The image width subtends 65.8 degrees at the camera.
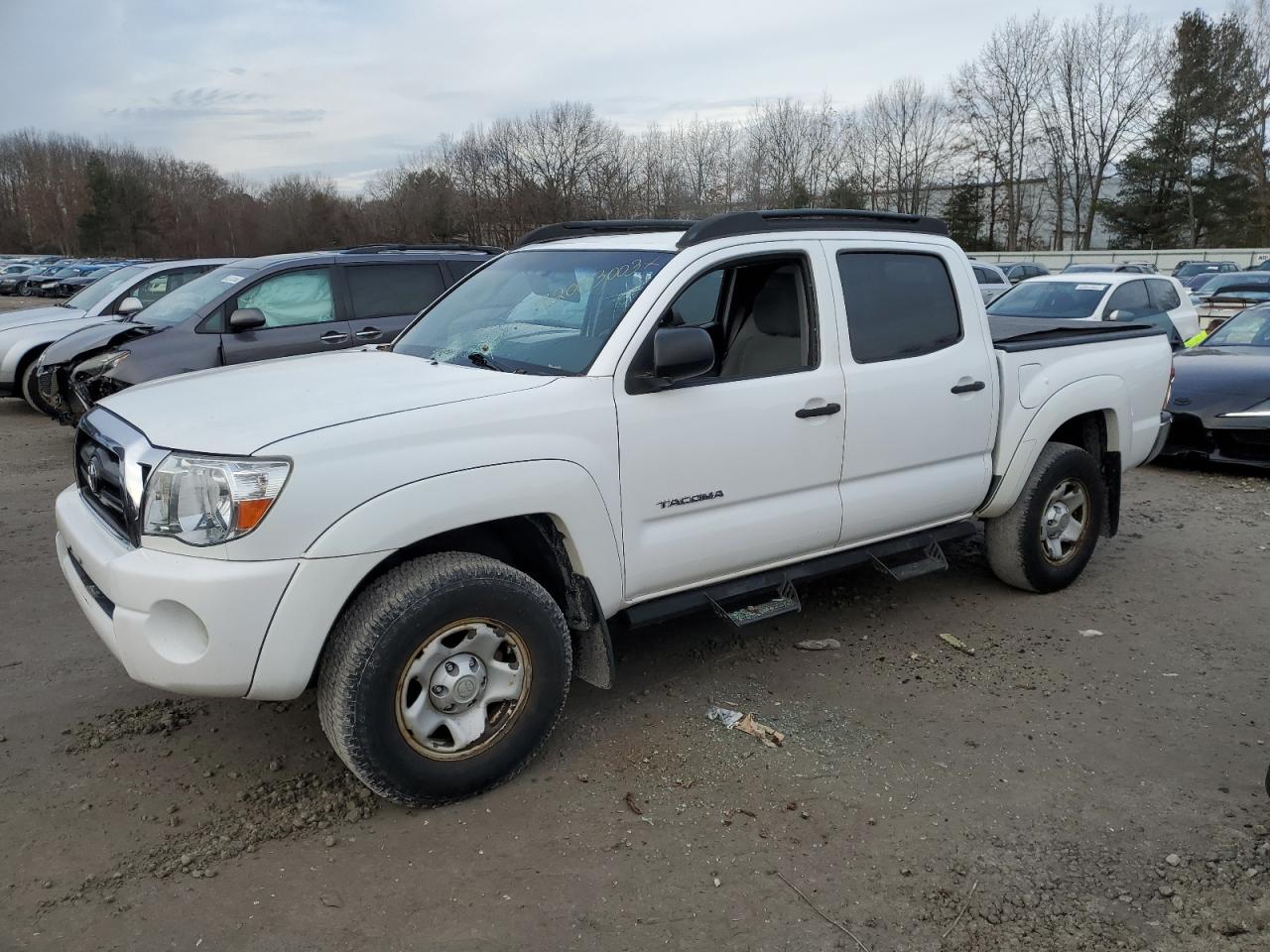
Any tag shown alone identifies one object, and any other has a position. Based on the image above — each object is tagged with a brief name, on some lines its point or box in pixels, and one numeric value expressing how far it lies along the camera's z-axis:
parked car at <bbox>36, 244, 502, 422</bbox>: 8.46
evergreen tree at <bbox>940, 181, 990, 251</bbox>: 61.72
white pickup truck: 3.02
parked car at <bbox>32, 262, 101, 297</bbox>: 41.91
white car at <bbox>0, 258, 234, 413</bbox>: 11.48
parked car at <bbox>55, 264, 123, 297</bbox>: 40.91
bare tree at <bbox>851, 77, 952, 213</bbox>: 66.75
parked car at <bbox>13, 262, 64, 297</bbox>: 42.74
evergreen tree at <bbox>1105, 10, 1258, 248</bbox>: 55.84
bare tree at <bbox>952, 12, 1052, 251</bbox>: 64.19
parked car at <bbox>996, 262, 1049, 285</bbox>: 32.28
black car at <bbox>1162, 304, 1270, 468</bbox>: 8.40
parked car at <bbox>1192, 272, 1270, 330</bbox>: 15.74
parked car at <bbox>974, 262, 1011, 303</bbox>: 19.67
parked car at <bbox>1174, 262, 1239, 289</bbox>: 32.66
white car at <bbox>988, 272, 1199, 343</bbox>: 11.84
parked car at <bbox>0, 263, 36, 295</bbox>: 45.03
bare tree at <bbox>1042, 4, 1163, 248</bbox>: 60.88
